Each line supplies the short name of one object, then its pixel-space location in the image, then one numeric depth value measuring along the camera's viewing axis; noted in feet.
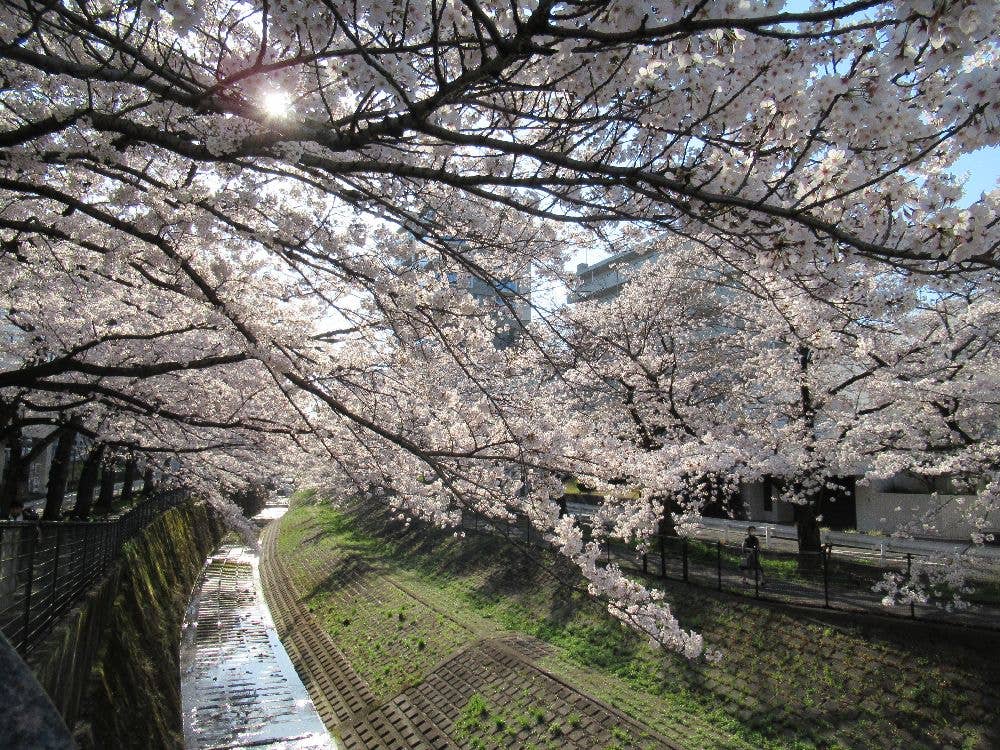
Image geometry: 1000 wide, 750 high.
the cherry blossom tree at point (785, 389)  37.55
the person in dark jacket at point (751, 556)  42.14
